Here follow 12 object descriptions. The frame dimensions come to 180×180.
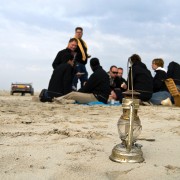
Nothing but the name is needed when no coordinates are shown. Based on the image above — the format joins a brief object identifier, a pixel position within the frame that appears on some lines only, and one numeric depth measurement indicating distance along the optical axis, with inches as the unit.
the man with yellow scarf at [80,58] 339.3
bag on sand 299.9
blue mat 279.7
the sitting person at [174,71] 309.7
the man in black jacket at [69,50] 315.3
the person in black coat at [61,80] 293.7
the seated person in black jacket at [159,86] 299.0
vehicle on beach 642.8
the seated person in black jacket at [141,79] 277.0
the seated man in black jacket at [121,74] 383.6
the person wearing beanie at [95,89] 283.4
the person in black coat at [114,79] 356.2
